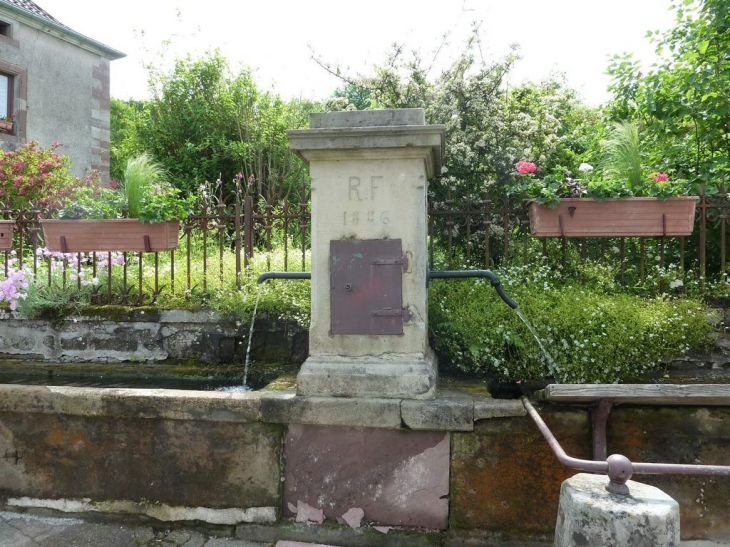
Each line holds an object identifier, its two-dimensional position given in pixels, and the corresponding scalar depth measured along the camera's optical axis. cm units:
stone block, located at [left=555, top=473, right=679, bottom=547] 127
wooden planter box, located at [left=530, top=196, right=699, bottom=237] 361
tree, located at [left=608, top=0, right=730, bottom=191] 464
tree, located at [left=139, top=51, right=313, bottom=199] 1293
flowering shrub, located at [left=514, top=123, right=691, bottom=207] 362
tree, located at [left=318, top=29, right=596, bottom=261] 463
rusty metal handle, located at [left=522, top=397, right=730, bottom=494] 137
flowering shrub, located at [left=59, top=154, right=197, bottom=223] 405
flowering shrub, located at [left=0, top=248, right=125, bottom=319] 421
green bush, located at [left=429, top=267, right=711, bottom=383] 321
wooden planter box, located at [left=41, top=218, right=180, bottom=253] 408
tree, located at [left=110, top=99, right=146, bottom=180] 1408
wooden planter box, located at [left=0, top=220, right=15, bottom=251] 443
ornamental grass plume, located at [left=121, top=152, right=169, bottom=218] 416
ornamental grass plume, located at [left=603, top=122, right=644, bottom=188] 379
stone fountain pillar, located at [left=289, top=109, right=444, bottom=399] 266
